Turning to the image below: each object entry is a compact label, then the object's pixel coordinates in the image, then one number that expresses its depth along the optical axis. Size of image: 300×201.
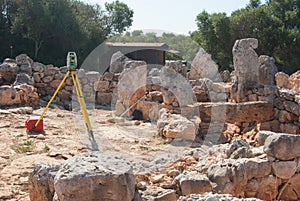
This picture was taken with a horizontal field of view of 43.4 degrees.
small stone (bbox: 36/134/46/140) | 7.36
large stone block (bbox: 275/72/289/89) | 13.64
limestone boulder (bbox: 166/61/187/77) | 10.31
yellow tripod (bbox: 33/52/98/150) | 7.69
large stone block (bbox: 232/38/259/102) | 9.32
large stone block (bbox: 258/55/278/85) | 10.43
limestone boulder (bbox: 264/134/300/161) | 4.44
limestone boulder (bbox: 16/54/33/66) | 12.07
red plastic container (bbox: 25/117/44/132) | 7.78
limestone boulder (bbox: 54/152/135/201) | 3.25
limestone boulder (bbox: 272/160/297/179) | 4.44
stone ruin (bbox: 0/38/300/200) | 4.35
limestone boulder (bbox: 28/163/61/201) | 3.84
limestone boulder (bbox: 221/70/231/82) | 14.69
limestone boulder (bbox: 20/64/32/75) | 11.84
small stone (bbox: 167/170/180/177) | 4.66
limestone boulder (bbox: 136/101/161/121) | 9.73
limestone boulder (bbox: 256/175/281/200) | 4.43
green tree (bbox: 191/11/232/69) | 21.38
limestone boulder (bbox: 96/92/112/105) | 12.79
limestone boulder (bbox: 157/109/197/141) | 7.55
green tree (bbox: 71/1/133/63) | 21.66
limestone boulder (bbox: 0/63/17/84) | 11.52
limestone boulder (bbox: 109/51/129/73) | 13.84
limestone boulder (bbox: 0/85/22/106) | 9.74
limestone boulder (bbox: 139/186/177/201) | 3.98
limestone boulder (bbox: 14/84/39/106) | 10.35
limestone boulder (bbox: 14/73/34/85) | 11.15
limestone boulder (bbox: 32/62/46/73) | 12.36
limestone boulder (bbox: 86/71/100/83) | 12.91
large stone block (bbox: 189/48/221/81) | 14.18
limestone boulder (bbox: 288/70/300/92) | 13.11
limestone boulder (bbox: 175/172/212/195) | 4.09
